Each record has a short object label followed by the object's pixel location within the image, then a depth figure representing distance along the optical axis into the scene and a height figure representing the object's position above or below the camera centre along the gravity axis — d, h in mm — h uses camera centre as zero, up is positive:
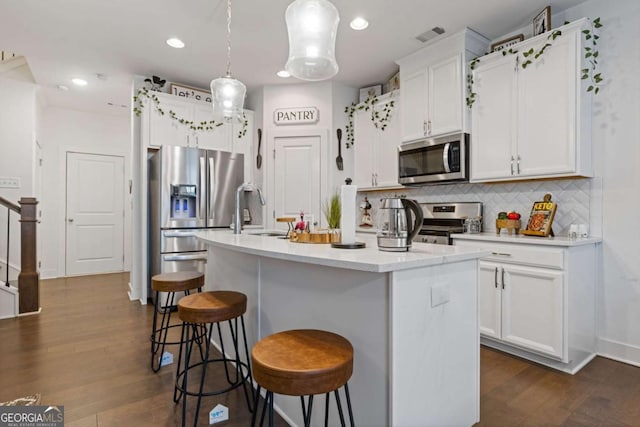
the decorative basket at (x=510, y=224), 2975 -94
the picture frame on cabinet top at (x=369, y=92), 4508 +1623
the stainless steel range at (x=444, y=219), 3344 -56
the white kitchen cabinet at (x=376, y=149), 4070 +802
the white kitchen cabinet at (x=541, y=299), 2359 -629
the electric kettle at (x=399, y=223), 1574 -43
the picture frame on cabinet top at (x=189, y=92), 4355 +1567
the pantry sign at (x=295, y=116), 4512 +1292
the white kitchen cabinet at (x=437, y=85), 3213 +1287
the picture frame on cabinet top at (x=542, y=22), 2721 +1554
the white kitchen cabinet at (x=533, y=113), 2559 +823
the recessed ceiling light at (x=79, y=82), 4516 +1741
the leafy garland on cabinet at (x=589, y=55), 2576 +1251
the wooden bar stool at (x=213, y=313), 1784 -531
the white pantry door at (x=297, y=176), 4496 +496
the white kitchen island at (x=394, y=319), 1361 -476
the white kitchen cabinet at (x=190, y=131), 4094 +1054
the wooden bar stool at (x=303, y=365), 1118 -513
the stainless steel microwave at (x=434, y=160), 3233 +541
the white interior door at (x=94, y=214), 5867 -26
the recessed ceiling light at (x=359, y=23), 3035 +1717
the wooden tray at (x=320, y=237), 2084 -146
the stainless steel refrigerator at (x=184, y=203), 3906 +123
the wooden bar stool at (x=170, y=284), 2420 -515
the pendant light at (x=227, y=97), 2613 +895
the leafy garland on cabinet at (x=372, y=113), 4125 +1245
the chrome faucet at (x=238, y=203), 2604 +76
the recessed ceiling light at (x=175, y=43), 3391 +1714
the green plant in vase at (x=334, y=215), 2113 -11
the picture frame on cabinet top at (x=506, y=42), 3008 +1549
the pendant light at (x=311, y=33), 1687 +905
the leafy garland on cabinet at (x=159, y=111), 4070 +1229
